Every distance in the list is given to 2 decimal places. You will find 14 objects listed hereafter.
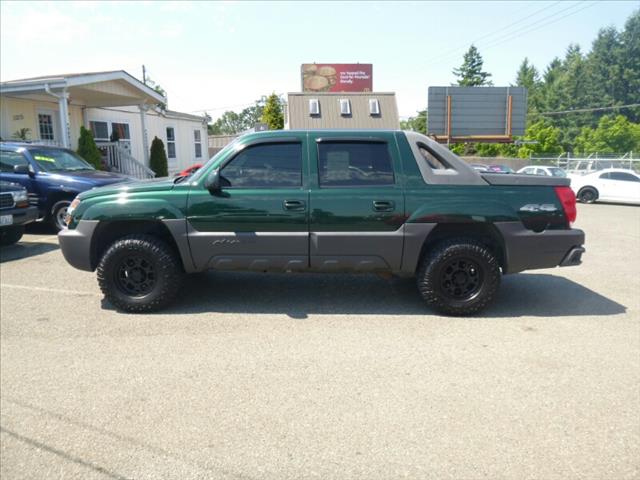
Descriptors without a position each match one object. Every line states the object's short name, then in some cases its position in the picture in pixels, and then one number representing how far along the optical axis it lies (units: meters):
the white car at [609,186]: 17.38
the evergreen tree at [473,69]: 71.00
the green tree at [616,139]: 49.31
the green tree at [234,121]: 108.06
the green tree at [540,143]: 43.34
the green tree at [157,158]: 20.20
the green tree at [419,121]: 71.12
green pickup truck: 4.68
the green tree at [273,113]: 42.91
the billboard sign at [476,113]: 21.41
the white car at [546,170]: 19.27
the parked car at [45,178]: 9.44
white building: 13.91
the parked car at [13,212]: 7.80
